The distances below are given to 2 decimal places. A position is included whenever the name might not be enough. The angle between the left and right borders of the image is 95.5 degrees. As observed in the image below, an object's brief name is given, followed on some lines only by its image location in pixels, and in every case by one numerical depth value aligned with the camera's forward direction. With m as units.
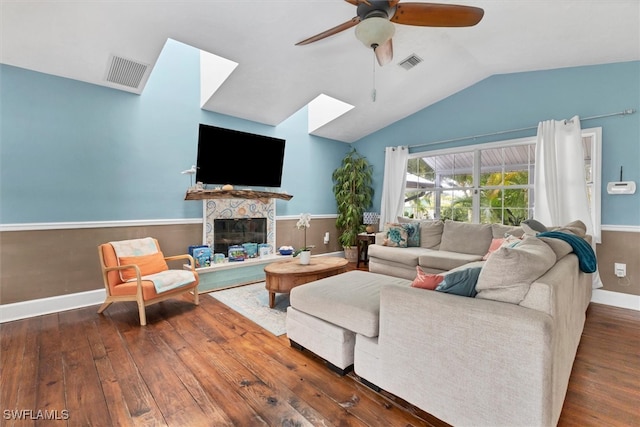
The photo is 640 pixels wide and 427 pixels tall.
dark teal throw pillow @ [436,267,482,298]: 1.48
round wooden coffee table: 3.04
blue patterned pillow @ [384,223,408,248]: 4.39
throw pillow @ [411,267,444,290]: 1.63
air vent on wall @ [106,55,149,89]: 3.05
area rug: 2.77
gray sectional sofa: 1.22
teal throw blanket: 2.07
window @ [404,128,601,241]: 3.66
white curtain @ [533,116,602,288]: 3.54
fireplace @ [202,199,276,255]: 4.28
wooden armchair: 2.84
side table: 5.24
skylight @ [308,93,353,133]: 5.04
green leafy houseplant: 5.71
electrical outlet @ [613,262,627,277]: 3.38
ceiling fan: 1.99
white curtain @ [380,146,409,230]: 5.34
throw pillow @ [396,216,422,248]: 4.46
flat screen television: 4.03
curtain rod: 3.32
